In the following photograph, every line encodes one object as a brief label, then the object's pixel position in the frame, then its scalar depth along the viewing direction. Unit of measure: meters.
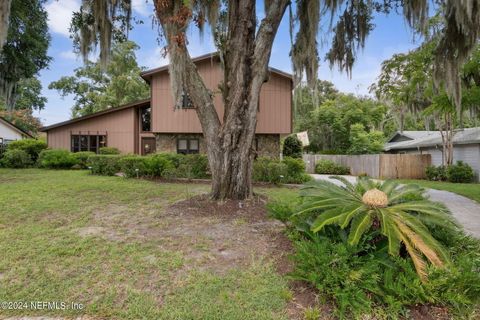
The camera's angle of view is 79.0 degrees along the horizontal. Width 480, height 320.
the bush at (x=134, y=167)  11.18
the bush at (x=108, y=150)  16.36
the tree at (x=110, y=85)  25.45
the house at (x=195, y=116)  14.75
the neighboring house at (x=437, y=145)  15.34
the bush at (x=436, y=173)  15.74
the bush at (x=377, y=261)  2.59
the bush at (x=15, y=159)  15.11
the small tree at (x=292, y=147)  19.69
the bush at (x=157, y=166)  11.12
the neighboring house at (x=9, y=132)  21.47
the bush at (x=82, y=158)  14.99
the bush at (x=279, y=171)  10.78
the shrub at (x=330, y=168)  20.45
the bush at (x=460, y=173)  14.68
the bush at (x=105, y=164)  12.23
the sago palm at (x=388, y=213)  2.77
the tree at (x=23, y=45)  9.66
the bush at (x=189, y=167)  11.24
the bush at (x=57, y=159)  14.57
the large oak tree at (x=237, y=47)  5.75
